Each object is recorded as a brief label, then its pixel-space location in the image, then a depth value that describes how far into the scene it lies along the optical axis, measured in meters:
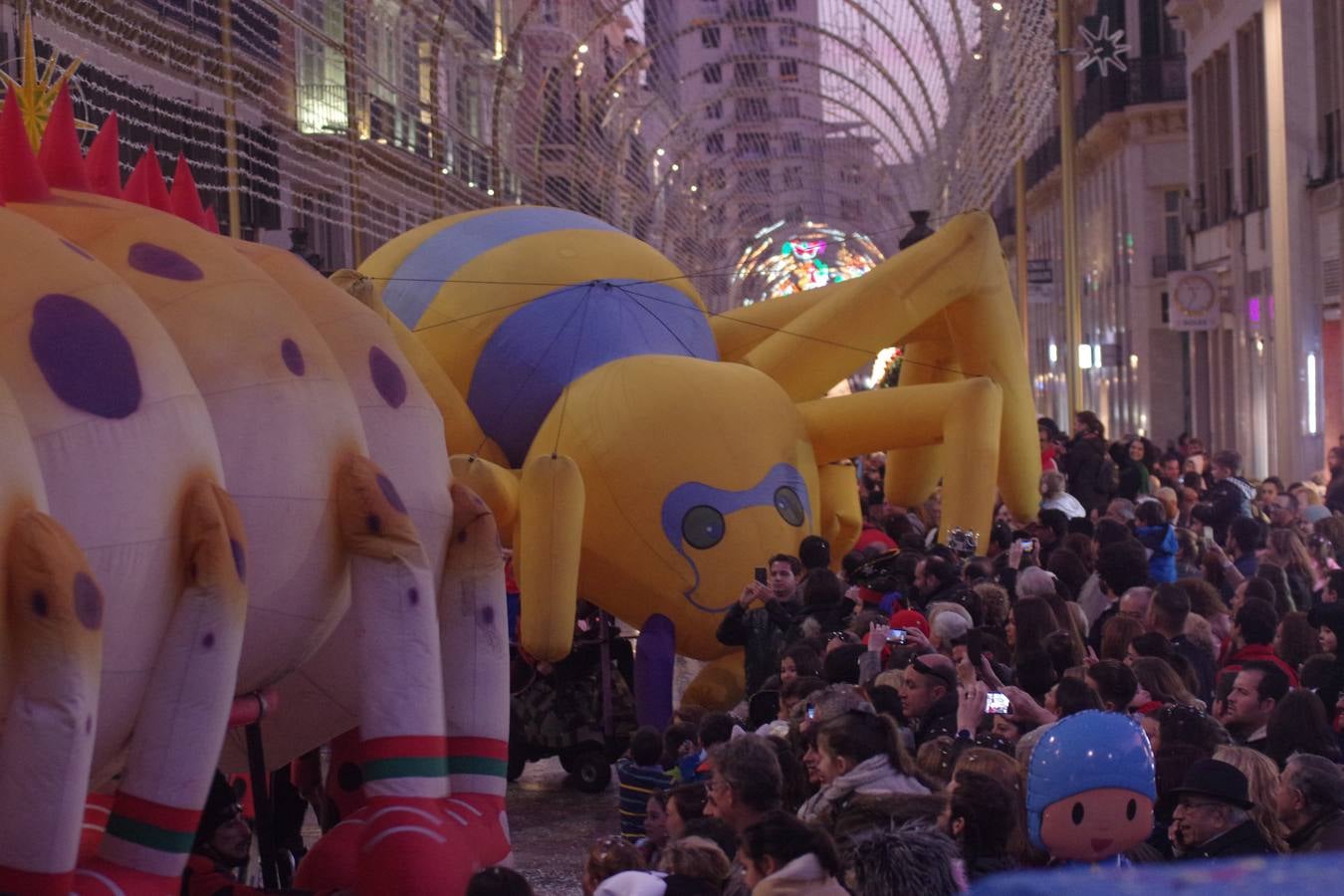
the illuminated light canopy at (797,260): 70.19
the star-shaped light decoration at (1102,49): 21.69
